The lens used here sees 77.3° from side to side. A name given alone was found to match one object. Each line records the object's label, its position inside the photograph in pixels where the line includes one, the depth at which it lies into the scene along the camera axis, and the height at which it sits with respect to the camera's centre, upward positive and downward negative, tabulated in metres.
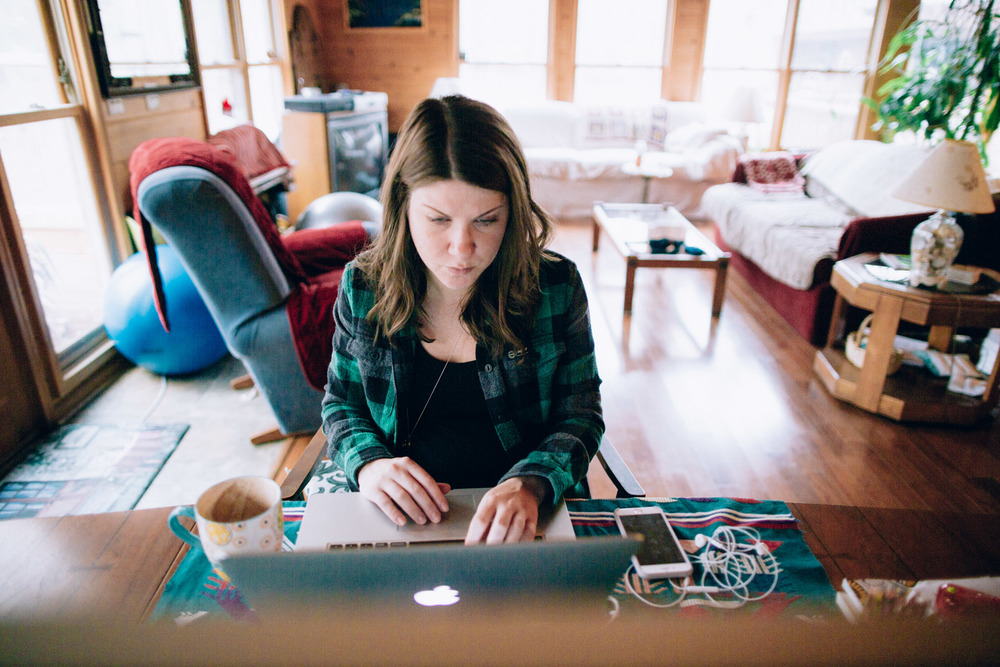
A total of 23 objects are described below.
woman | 0.97 -0.43
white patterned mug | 0.59 -0.40
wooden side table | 2.26 -1.04
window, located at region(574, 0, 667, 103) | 6.13 +0.25
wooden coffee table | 3.39 -0.91
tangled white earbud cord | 0.71 -0.54
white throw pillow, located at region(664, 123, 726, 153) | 5.50 -0.49
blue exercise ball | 2.49 -0.91
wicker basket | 2.58 -1.08
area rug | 1.92 -1.22
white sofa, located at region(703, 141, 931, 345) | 2.98 -0.79
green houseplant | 3.77 -0.03
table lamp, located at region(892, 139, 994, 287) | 2.17 -0.38
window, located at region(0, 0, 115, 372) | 2.35 -0.43
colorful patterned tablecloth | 0.68 -0.54
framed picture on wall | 6.02 +0.55
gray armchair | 1.81 -0.57
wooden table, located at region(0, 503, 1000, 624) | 0.68 -0.53
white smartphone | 0.73 -0.54
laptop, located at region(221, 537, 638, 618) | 0.43 -0.33
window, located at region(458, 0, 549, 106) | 6.12 +0.25
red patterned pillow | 4.62 -0.65
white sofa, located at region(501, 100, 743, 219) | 5.44 -0.62
